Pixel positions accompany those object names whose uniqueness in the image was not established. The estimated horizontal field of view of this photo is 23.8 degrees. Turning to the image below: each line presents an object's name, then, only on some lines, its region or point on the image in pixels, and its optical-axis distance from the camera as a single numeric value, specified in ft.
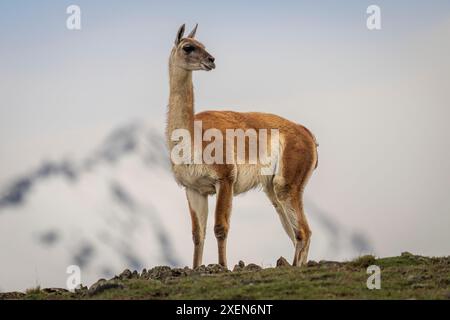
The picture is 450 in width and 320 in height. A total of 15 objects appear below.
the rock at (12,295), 61.27
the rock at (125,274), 64.69
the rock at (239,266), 66.60
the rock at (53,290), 62.18
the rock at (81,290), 60.36
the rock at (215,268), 64.90
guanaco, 70.64
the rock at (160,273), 63.82
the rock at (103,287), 58.29
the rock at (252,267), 65.79
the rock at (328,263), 64.64
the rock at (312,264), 65.02
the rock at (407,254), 68.62
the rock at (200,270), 64.52
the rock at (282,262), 69.46
